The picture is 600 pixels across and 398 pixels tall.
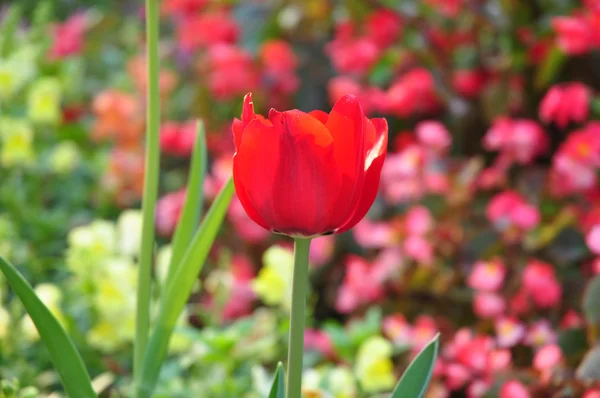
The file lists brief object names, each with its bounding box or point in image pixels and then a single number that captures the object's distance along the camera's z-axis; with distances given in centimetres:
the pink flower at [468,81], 174
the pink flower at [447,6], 166
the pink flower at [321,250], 167
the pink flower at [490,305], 132
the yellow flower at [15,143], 162
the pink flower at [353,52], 178
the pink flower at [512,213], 134
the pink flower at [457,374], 118
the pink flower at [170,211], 180
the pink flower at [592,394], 98
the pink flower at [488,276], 131
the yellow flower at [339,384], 102
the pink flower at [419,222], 144
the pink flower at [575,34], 131
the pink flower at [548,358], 109
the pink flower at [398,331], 126
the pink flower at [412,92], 170
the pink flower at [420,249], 142
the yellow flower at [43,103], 176
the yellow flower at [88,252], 119
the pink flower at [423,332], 131
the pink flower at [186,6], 230
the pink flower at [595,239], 104
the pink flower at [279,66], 200
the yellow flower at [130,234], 124
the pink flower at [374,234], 149
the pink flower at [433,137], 152
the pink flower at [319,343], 133
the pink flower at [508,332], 125
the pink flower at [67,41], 245
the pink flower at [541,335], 121
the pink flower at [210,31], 215
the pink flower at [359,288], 148
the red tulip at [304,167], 75
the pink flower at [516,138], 142
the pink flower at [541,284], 129
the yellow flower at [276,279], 121
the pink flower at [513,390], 104
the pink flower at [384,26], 179
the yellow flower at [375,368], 106
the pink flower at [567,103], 139
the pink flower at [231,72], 200
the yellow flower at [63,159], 172
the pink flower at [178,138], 194
